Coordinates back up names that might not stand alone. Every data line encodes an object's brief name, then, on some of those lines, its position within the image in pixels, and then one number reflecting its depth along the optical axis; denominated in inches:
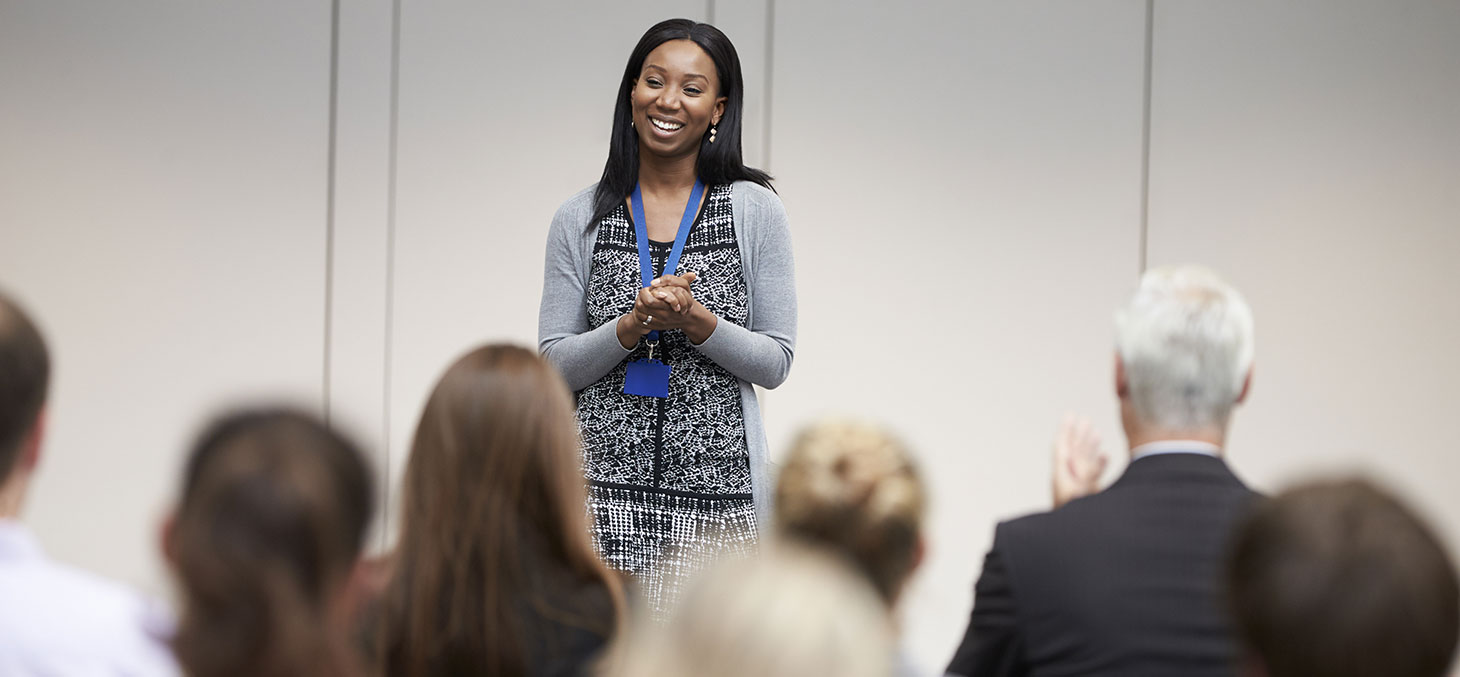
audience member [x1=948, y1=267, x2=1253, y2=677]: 215.5
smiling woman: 249.0
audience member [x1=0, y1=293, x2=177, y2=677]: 206.1
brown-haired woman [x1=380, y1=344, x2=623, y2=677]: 213.7
